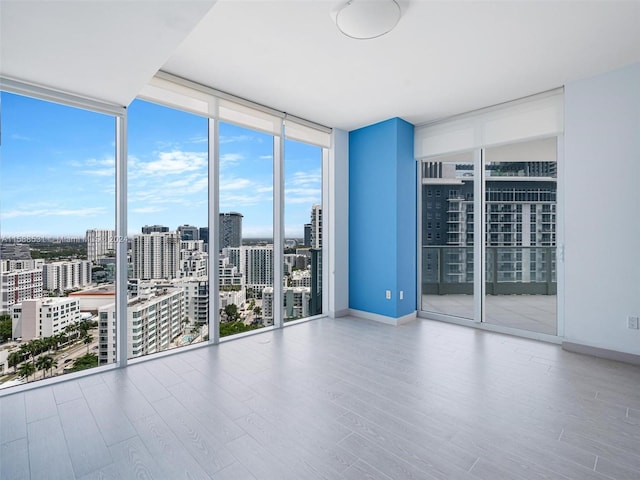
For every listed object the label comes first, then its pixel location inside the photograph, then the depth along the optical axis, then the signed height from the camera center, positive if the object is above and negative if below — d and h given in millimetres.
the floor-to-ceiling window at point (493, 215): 3719 +310
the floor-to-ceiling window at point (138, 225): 2510 +142
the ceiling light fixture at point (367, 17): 2066 +1506
